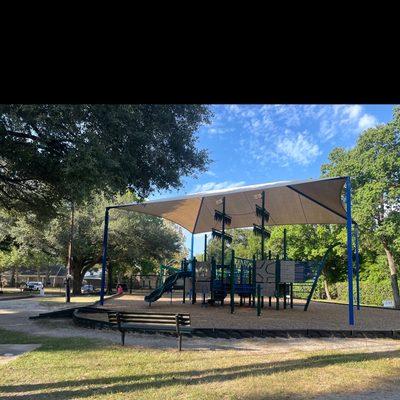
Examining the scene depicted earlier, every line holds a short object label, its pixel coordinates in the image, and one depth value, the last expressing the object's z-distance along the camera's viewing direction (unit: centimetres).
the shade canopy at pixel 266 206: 1680
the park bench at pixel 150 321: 989
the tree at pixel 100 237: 3478
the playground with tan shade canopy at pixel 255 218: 1670
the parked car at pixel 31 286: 5340
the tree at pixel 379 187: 3166
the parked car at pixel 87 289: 4804
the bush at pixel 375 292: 3451
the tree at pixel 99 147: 1005
